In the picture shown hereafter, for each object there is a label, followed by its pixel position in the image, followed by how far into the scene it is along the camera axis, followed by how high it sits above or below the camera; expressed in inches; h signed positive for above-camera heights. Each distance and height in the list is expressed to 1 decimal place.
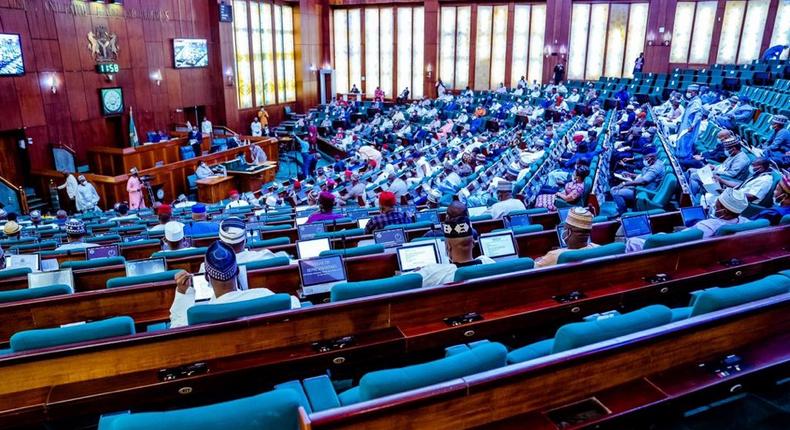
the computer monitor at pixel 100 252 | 192.5 -58.0
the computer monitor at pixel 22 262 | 184.1 -58.7
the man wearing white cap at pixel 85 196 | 462.3 -93.1
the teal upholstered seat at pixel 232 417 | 62.2 -38.1
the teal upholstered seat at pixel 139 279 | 140.5 -49.6
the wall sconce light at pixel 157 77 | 640.4 +8.8
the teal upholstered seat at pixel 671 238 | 147.5 -41.3
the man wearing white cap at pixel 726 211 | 168.4 -38.9
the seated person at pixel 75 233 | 253.8 -68.3
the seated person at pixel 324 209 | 224.1 -51.5
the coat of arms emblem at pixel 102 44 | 564.7 +41.8
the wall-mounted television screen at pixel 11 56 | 478.6 +25.3
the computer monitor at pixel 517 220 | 200.5 -49.2
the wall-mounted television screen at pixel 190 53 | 666.2 +39.0
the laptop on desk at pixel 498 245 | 158.8 -46.3
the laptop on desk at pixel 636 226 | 177.6 -45.5
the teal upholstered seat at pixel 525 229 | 177.1 -46.7
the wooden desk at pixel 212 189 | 531.5 -101.0
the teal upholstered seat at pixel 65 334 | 94.0 -43.0
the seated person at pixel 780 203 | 186.5 -41.4
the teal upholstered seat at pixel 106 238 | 245.6 -68.5
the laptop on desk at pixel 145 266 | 159.0 -52.5
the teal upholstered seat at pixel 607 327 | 87.3 -39.0
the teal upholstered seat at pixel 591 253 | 134.2 -41.6
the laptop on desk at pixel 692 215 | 189.0 -44.8
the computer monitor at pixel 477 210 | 242.9 -55.5
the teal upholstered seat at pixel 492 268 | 121.6 -41.6
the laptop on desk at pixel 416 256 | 148.6 -46.1
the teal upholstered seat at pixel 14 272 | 163.3 -55.6
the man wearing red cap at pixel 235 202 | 409.7 -89.6
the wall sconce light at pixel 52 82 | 525.7 +2.1
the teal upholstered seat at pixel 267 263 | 142.9 -46.4
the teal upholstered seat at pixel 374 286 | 112.0 -41.6
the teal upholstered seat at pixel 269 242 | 189.0 -53.9
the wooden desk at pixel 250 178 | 574.9 -97.3
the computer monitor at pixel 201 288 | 125.8 -47.1
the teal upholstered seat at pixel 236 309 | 102.2 -42.1
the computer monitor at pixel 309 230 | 197.3 -52.3
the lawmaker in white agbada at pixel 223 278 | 109.0 -38.4
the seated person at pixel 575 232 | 142.4 -39.0
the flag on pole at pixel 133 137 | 598.4 -56.6
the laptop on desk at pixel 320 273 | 136.2 -46.8
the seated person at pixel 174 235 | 189.9 -51.6
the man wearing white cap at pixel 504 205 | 224.4 -49.4
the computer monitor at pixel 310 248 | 169.9 -50.2
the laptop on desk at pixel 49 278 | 149.6 -52.1
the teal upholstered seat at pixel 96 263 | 165.5 -53.2
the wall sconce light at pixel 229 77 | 727.2 +9.9
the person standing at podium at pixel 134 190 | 474.9 -90.1
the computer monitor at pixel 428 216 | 228.2 -54.9
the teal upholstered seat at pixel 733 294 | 97.6 -37.9
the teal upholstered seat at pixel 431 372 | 73.2 -39.4
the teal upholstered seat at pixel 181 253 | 172.2 -52.8
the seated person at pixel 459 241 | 135.4 -38.1
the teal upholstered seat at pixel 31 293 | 131.8 -49.4
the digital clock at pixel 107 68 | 570.3 +17.2
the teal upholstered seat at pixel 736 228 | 157.5 -41.0
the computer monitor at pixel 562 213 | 207.2 -48.2
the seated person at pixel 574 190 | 245.4 -46.8
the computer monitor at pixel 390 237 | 176.7 -48.6
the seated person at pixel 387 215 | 200.1 -47.8
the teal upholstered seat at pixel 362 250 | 151.1 -45.8
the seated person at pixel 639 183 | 267.6 -48.4
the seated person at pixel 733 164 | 246.2 -35.7
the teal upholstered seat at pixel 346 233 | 180.8 -50.5
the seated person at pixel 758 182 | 207.2 -36.8
